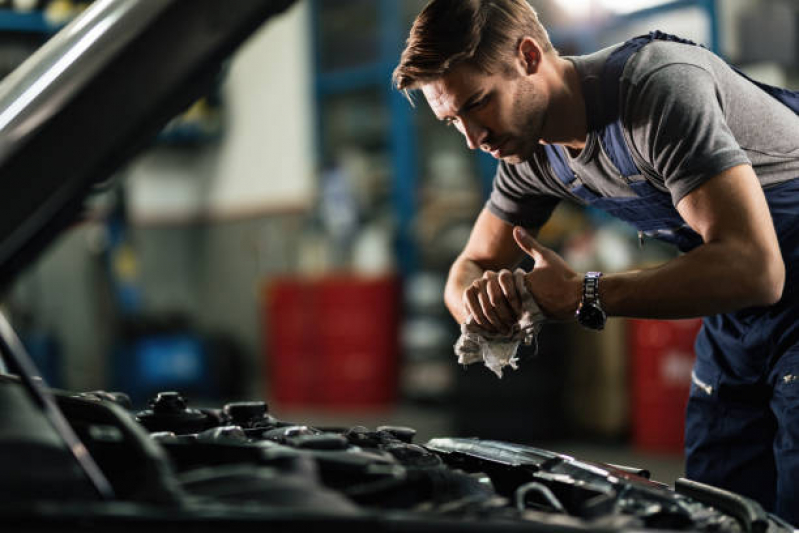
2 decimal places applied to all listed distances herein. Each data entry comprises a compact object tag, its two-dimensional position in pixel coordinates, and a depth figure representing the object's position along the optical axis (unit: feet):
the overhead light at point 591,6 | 19.17
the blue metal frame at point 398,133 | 23.79
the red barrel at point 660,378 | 16.66
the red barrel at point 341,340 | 23.27
